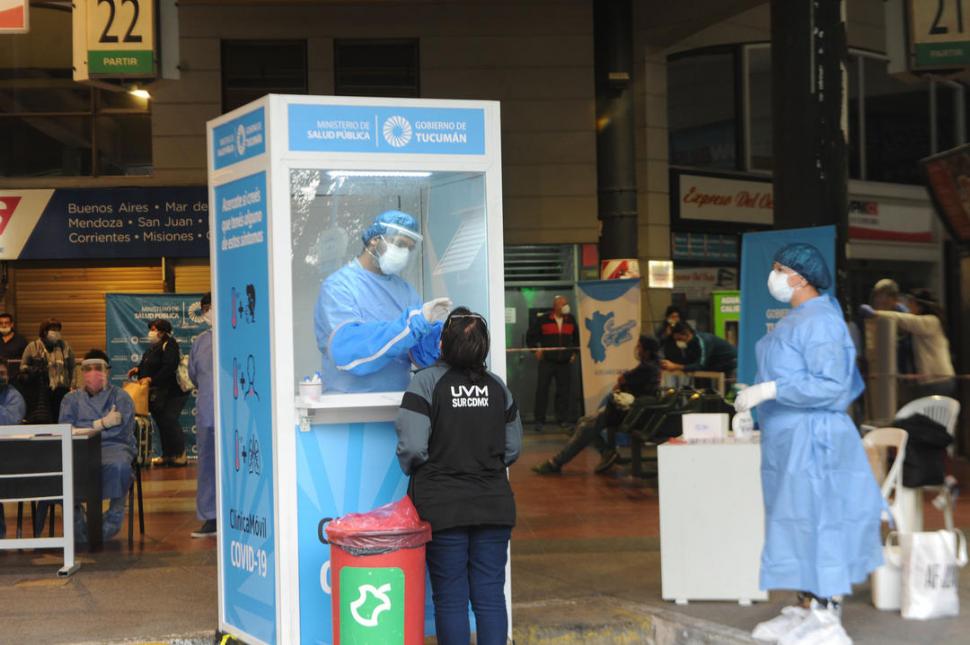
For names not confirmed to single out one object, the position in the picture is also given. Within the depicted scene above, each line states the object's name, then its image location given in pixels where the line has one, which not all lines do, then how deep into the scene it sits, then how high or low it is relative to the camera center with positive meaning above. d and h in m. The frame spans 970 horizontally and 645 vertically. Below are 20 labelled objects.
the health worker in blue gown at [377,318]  5.76 +0.06
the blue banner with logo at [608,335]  14.20 -0.09
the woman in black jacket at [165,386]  13.77 -0.55
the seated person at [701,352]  13.34 -0.28
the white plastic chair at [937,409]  7.37 -0.51
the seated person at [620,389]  12.17 -0.62
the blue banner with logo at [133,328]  14.54 +0.10
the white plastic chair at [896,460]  6.64 -0.70
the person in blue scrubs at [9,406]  8.77 -0.46
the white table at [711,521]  6.66 -1.02
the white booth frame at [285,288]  5.60 +0.20
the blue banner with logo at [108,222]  16.89 +1.52
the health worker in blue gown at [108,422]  8.88 -0.59
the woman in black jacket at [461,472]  5.18 -0.58
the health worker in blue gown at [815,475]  5.63 -0.67
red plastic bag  5.11 -0.80
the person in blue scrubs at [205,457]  9.27 -0.89
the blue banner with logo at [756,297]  9.48 +0.20
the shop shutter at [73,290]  17.42 +0.64
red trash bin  5.12 -0.96
